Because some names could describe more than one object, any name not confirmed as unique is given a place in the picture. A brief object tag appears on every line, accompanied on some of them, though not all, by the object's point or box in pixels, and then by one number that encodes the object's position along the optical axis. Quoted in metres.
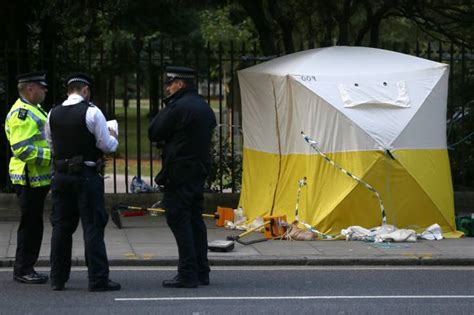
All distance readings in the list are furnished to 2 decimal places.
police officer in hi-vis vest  18.11
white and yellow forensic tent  23.84
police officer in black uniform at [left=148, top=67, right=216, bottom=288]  17.78
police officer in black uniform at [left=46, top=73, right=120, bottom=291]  17.37
